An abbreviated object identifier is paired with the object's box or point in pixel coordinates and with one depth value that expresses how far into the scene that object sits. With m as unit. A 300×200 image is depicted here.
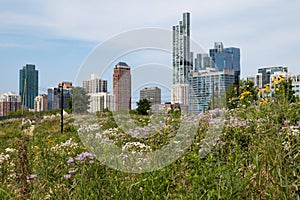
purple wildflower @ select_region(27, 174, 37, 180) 3.30
